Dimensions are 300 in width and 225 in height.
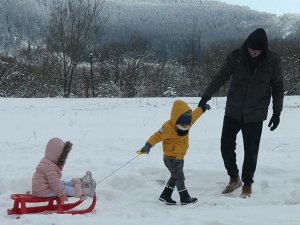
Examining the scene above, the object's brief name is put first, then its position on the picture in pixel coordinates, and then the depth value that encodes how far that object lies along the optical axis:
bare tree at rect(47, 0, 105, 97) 33.88
